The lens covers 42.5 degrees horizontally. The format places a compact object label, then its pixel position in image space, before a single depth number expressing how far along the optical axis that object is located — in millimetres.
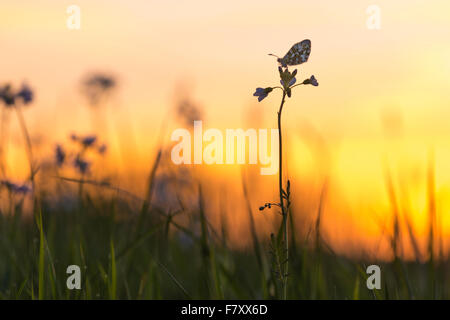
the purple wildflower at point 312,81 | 1966
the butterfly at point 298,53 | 1911
